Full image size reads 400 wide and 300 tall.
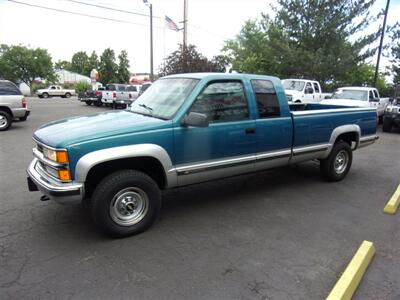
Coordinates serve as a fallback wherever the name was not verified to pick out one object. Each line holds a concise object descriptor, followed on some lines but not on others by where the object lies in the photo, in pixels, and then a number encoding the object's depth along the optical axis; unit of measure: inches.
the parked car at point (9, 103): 453.1
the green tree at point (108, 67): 3077.8
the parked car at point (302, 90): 665.0
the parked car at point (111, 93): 874.8
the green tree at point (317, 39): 853.8
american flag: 937.5
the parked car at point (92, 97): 945.0
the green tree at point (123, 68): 3094.2
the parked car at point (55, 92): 1749.5
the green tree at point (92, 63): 3269.2
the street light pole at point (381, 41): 780.0
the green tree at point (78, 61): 4015.0
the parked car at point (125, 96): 857.4
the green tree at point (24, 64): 2301.9
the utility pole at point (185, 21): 881.5
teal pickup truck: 136.7
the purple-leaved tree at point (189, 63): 845.2
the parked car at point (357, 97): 545.6
